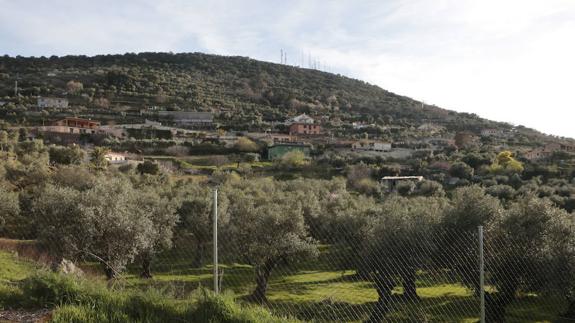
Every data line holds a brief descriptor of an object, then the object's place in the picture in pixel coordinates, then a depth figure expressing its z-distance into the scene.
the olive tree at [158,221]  17.89
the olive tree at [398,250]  14.84
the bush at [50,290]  5.59
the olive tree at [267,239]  16.81
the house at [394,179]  48.03
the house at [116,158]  46.66
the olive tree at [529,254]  12.08
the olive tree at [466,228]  13.29
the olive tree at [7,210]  22.99
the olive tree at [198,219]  22.31
